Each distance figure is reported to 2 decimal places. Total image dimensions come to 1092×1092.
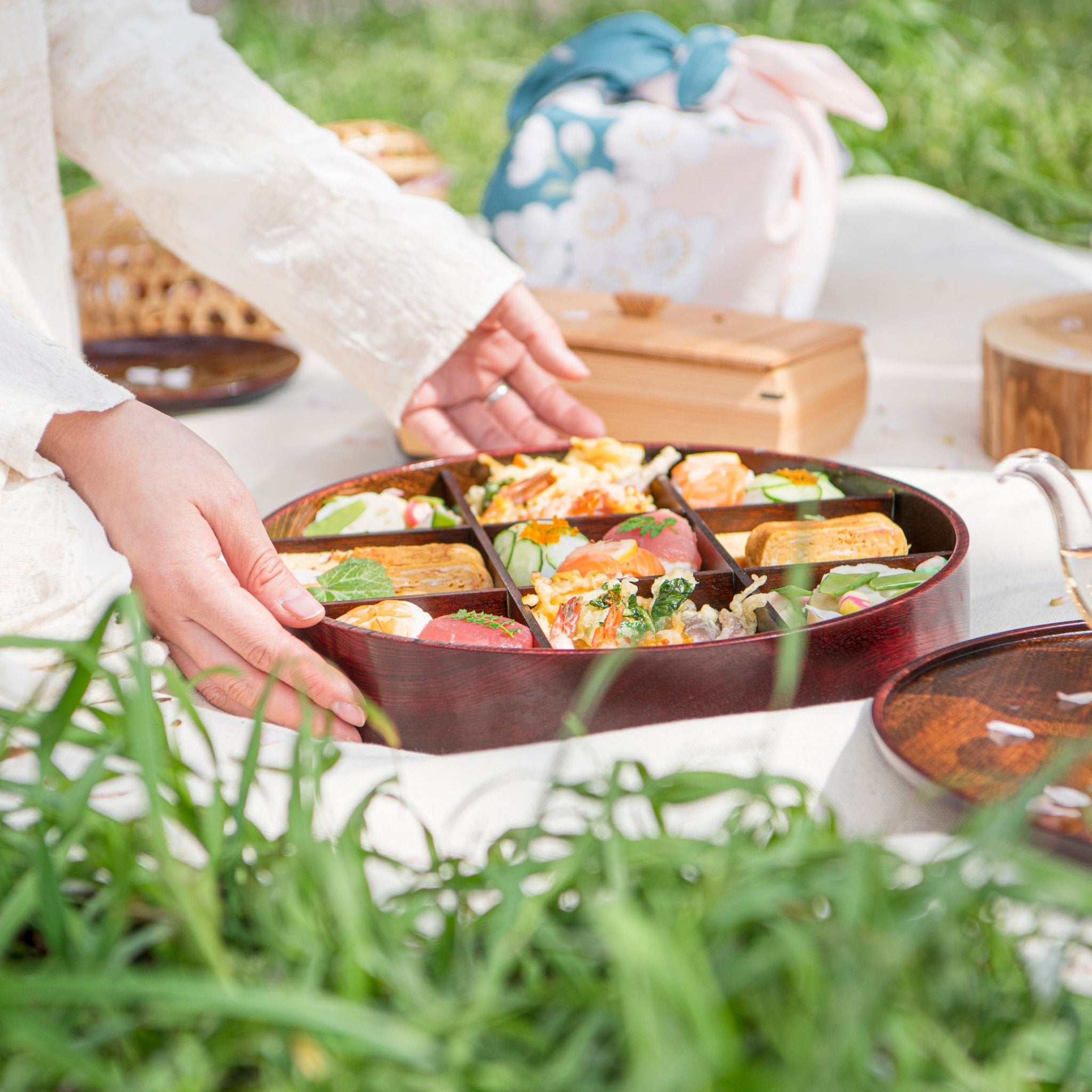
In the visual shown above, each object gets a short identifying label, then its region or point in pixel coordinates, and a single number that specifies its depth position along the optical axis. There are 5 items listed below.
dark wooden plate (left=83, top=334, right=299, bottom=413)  1.73
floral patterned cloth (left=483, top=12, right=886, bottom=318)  1.90
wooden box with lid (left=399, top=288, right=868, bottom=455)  1.45
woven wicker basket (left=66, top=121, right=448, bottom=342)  2.03
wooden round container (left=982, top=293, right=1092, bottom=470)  1.41
